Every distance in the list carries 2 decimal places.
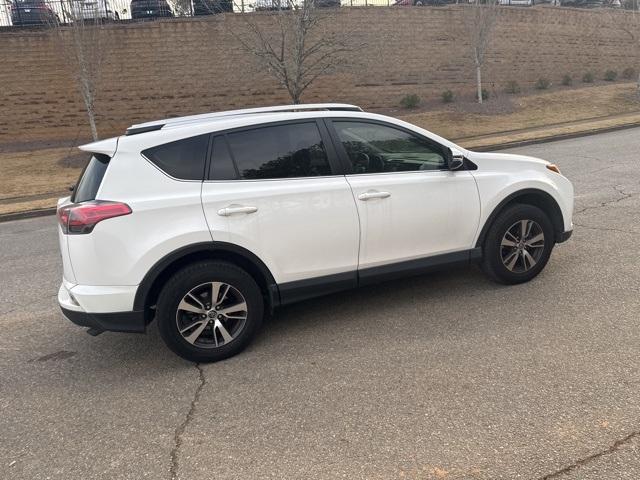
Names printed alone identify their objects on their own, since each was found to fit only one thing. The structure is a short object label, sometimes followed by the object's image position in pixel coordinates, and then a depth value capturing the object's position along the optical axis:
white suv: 3.64
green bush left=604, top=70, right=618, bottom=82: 28.91
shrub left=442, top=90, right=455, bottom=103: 23.80
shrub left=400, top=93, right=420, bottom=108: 22.88
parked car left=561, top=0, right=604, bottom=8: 33.94
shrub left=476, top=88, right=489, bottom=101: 24.11
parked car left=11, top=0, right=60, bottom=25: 19.17
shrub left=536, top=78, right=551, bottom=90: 26.55
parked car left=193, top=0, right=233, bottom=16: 19.34
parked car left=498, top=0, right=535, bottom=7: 29.09
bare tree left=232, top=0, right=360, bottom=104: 14.07
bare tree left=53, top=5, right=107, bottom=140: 15.63
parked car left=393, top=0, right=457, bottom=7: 26.48
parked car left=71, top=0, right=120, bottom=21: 15.52
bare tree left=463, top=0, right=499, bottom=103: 21.22
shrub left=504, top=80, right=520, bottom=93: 25.71
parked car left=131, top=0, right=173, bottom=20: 20.89
